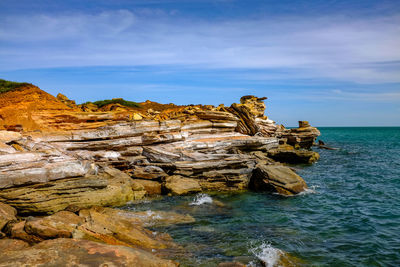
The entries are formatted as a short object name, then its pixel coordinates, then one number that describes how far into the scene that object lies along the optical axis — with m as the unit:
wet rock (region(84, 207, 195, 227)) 14.45
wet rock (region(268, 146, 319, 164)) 37.22
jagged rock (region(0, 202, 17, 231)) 11.11
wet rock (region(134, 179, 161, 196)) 21.20
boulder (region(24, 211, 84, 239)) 9.62
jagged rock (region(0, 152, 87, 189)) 14.23
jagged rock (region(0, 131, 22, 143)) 18.22
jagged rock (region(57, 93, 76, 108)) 43.78
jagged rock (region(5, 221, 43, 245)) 9.64
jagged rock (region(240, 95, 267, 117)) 57.19
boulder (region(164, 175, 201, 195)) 20.84
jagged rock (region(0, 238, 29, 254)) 8.82
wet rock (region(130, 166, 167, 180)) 22.70
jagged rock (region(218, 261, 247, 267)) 10.01
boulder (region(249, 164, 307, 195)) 22.08
